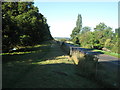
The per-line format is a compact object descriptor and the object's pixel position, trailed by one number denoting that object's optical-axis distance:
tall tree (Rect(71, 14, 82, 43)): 98.94
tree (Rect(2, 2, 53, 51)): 13.82
